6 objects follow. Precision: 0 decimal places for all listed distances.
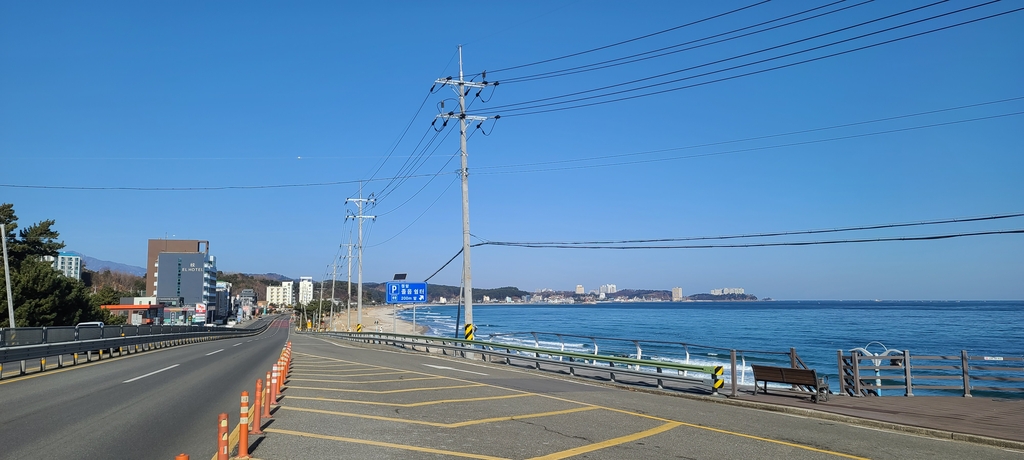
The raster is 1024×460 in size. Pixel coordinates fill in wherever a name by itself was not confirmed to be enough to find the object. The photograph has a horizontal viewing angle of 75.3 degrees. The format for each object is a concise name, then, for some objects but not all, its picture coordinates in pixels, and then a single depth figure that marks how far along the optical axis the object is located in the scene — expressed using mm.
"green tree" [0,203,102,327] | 52438
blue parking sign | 47562
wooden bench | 15656
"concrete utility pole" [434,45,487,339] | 29828
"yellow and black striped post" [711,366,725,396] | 17188
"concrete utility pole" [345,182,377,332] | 59531
